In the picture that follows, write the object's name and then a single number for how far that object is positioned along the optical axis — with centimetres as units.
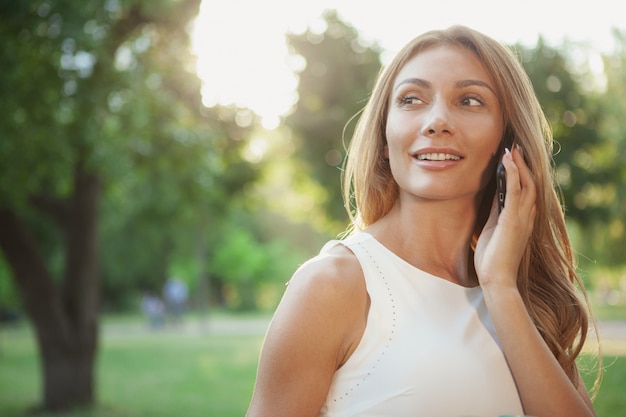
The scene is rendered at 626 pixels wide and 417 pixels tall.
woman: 198
